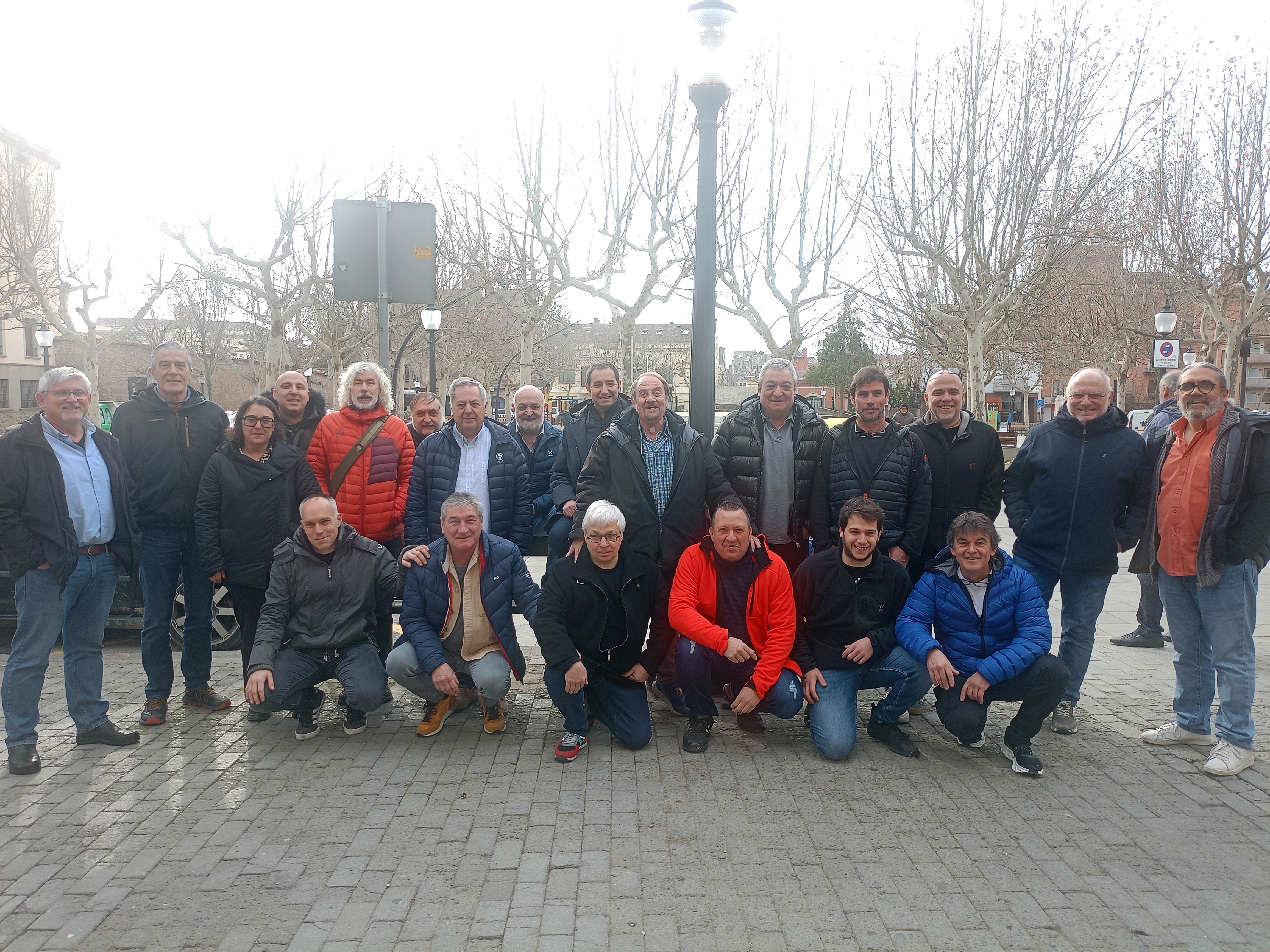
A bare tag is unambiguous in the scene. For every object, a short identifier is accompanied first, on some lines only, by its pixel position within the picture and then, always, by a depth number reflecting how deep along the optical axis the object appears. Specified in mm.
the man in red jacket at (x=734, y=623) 4539
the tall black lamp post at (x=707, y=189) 5160
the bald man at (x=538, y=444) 5758
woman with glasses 4895
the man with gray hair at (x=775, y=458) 5145
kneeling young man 4535
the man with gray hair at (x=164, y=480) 4918
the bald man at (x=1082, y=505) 4738
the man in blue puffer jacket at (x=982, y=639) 4277
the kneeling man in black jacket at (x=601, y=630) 4523
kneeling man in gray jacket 4668
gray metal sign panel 5953
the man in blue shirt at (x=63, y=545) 4281
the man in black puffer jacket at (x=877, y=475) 4906
